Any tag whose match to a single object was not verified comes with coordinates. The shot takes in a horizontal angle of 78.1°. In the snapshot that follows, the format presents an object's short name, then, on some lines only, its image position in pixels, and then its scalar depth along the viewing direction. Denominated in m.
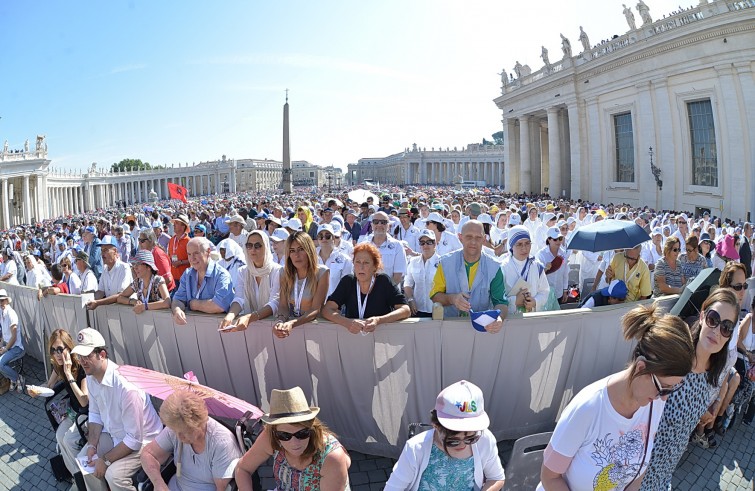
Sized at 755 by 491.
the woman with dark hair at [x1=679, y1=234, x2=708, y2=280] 6.59
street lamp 27.20
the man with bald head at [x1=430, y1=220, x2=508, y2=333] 4.29
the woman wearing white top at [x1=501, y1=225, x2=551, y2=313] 5.04
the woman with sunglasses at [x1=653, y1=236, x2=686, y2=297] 6.29
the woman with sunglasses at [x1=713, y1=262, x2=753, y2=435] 4.73
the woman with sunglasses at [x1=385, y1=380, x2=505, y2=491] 2.61
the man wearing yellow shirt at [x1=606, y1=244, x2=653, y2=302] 5.55
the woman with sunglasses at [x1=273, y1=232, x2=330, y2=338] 4.39
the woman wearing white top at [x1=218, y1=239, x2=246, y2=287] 6.18
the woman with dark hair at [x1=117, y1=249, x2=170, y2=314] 5.18
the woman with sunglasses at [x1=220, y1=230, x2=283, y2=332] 4.77
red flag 27.61
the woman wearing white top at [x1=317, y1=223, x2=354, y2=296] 6.25
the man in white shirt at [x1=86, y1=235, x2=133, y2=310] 6.02
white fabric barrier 4.18
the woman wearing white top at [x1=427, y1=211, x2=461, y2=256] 8.12
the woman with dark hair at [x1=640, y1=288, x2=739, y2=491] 2.62
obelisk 56.88
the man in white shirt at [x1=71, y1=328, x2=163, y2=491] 3.88
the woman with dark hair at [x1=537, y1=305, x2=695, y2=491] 2.06
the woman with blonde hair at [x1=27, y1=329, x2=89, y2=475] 4.52
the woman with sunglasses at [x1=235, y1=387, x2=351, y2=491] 2.89
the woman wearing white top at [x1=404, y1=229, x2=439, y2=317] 5.73
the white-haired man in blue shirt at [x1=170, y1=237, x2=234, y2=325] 4.74
